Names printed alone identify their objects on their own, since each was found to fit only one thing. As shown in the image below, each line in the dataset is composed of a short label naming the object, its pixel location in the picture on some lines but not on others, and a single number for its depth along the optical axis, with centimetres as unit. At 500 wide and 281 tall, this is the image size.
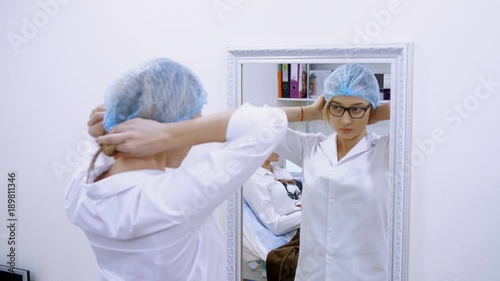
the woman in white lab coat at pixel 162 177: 117
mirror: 158
